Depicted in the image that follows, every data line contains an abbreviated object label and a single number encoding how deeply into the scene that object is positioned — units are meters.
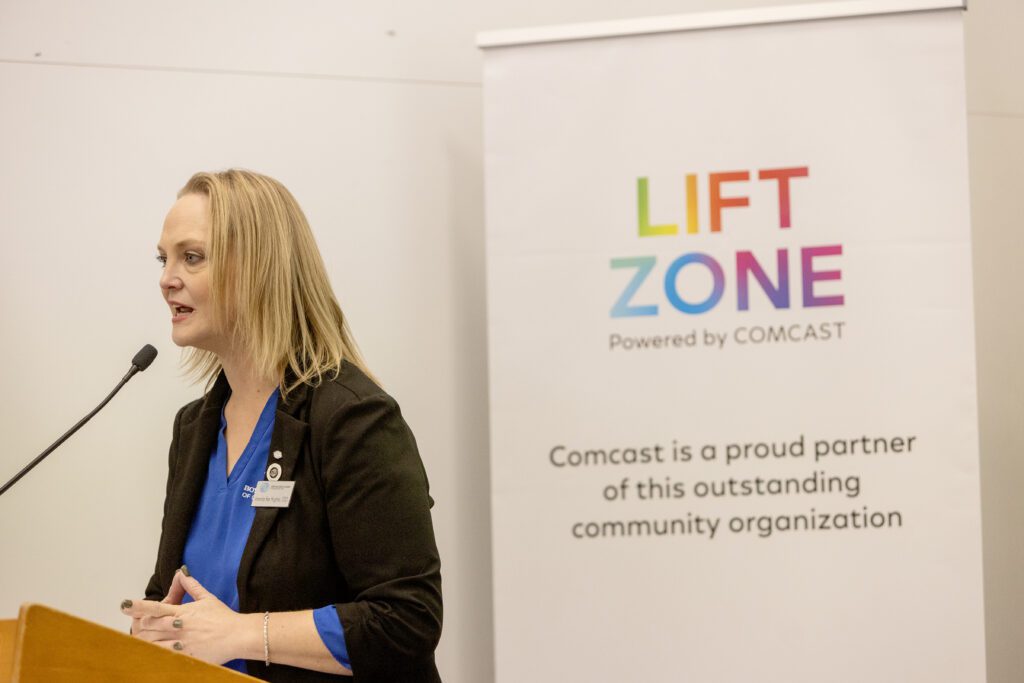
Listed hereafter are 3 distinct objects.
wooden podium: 2.98
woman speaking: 3.84
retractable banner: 4.26
